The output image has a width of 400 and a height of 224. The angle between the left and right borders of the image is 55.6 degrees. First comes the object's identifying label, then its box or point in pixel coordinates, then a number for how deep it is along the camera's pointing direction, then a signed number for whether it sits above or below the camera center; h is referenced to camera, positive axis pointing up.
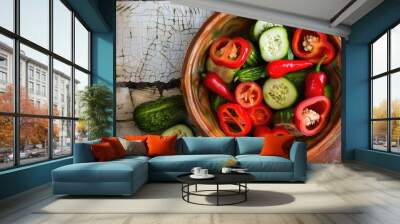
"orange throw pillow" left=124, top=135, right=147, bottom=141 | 6.56 -0.42
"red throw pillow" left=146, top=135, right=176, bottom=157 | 6.34 -0.53
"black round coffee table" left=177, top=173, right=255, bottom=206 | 4.23 -0.76
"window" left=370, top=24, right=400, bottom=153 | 7.48 +0.45
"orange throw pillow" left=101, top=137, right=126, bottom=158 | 5.80 -0.50
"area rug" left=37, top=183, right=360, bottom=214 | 3.94 -1.01
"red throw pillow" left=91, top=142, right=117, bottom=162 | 5.37 -0.54
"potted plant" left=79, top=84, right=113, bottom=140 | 7.50 +0.10
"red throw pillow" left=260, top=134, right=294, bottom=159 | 6.05 -0.52
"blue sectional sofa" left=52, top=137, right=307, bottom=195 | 4.60 -0.72
